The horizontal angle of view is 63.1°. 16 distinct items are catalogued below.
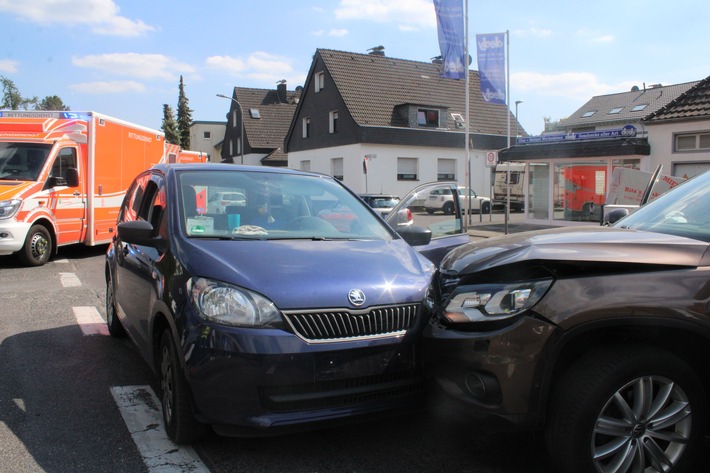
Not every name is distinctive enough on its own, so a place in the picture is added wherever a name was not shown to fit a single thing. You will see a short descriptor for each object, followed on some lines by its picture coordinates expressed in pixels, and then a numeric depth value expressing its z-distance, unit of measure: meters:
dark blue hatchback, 3.01
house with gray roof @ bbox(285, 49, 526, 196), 35.00
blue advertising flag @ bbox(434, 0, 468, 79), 19.55
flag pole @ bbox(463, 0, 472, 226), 19.48
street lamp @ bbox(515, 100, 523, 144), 41.47
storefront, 17.27
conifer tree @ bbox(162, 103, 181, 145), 79.31
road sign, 18.78
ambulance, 10.82
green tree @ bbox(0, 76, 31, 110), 75.69
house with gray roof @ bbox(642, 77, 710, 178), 15.37
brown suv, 2.67
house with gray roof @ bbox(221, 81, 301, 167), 52.72
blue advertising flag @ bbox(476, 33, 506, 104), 22.36
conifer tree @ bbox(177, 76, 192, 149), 82.44
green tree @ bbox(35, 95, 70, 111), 89.24
